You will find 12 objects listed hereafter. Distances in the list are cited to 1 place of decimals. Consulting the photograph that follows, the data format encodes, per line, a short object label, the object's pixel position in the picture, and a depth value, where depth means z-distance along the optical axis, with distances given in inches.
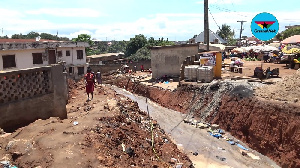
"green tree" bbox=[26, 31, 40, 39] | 3431.4
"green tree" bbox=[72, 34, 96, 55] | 2060.8
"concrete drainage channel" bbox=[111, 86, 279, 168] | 435.5
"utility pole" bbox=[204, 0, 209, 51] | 1061.1
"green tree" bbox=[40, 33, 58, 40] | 3507.9
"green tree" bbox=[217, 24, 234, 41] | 3144.7
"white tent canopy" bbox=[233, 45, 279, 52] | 1123.3
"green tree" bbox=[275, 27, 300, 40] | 2012.2
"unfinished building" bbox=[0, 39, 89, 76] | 954.7
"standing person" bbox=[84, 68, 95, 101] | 486.6
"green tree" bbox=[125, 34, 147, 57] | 2100.1
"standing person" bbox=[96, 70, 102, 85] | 893.3
